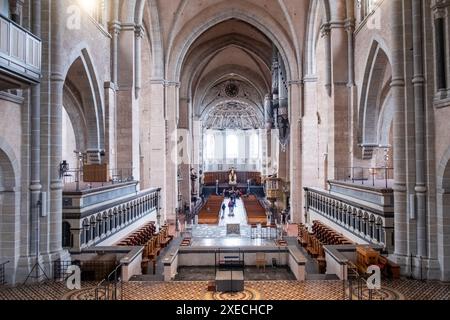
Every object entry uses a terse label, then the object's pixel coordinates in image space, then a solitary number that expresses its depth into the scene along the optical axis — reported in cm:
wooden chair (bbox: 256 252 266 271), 1565
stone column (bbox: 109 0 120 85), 1902
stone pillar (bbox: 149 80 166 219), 2703
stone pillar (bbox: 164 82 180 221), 2895
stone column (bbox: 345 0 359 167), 1955
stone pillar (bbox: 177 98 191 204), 3512
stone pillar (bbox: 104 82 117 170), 1845
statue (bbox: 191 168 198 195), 4109
